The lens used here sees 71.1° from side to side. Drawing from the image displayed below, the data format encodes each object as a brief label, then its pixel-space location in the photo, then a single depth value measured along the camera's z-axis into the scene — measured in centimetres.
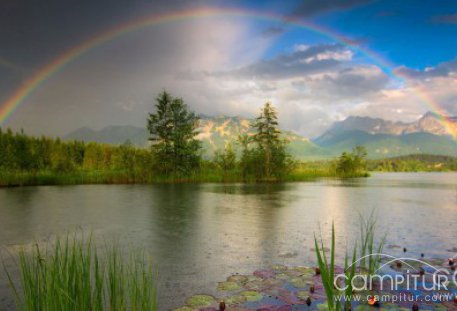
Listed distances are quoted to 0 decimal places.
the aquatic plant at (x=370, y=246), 794
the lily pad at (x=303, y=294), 645
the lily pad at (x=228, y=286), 693
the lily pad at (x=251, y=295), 636
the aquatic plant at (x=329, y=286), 386
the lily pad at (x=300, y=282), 712
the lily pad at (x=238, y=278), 742
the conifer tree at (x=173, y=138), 4816
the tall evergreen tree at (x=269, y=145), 5012
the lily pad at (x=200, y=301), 607
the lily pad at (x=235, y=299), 616
